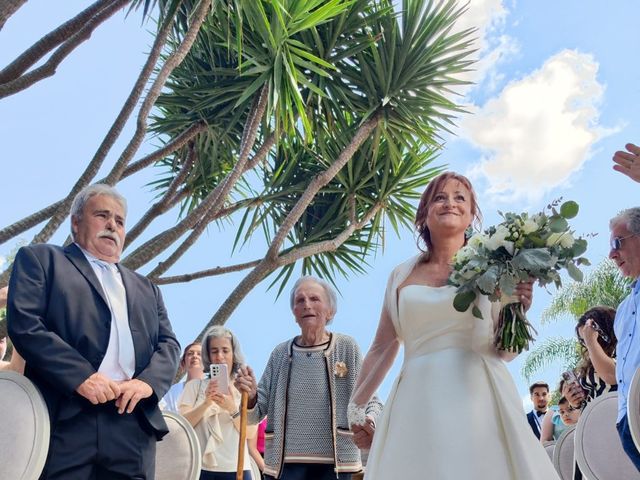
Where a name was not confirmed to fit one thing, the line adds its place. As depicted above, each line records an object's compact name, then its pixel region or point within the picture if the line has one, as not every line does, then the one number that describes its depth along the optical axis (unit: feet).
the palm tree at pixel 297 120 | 27.35
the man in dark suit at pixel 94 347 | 8.34
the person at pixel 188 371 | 16.10
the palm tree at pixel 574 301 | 77.71
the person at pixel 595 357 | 13.20
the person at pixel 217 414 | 14.43
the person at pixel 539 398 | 22.16
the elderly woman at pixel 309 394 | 11.96
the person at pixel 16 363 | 9.30
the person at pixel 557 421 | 18.60
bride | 7.95
